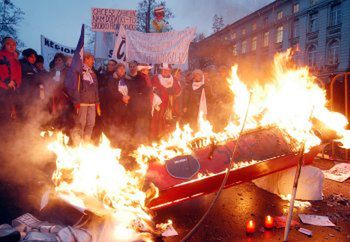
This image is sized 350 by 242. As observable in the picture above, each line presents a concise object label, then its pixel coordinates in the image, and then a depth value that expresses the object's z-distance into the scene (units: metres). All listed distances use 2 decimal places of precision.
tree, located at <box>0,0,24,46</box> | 25.30
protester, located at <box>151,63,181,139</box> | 8.98
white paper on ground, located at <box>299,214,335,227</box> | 4.48
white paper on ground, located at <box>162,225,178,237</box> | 4.14
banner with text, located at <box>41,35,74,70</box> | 10.65
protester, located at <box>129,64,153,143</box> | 8.21
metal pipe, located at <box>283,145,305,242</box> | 3.41
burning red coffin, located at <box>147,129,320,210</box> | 4.45
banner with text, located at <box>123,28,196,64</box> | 9.45
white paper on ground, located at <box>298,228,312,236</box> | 4.12
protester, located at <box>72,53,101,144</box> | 7.35
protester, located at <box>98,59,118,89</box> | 8.05
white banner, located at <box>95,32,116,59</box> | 10.82
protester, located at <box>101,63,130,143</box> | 8.00
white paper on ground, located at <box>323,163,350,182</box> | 6.74
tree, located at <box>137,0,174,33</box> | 26.30
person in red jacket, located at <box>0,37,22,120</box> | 6.96
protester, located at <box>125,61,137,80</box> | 8.33
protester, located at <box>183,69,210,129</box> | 8.52
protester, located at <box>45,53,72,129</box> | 7.51
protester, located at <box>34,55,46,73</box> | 8.03
